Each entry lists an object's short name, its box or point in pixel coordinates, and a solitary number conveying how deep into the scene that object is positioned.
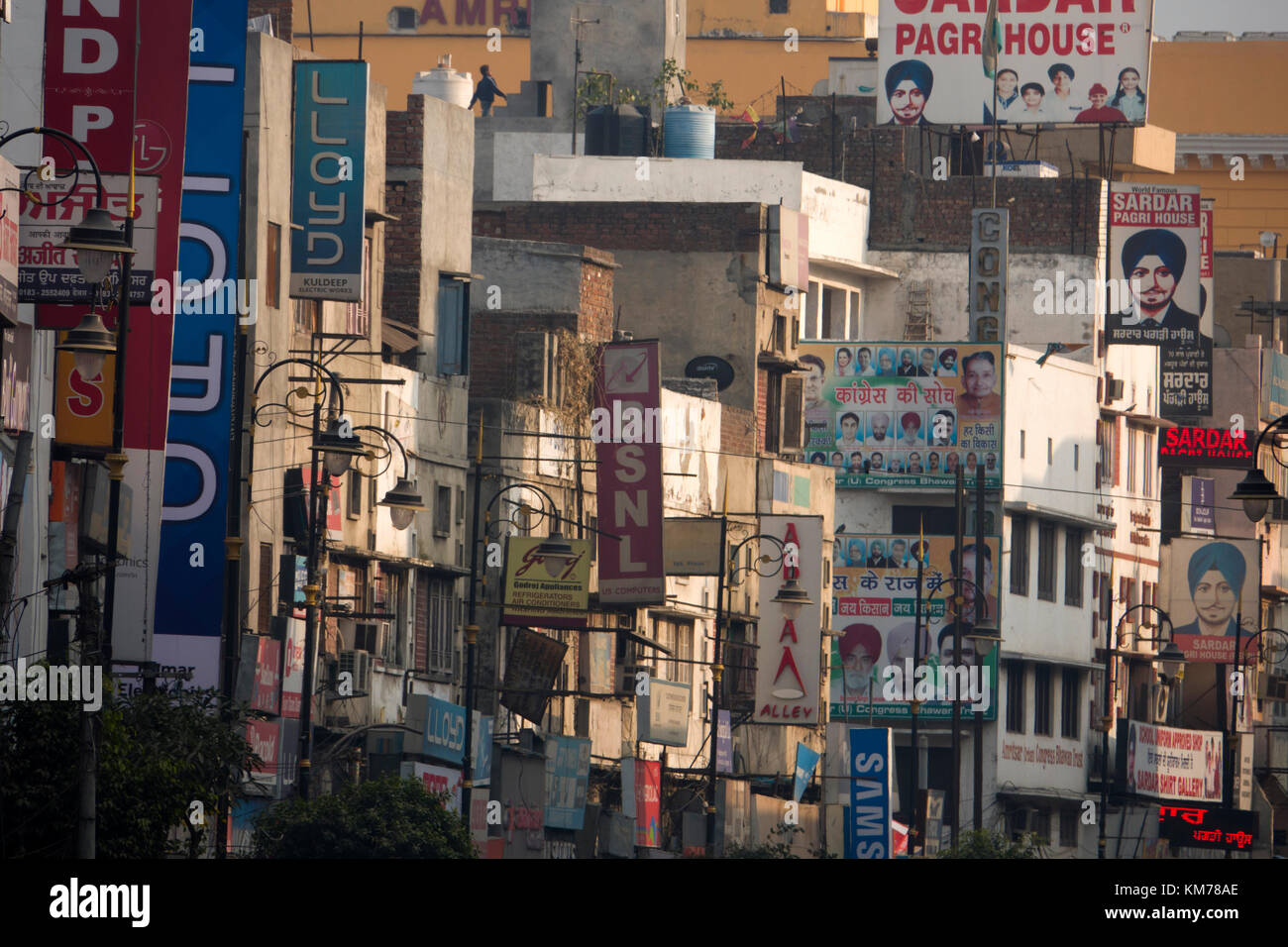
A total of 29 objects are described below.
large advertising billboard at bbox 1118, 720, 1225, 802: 81.88
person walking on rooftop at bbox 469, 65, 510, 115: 87.25
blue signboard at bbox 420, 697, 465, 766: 49.38
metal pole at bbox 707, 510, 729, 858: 55.56
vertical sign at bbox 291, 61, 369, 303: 49.41
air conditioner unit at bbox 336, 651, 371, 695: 49.75
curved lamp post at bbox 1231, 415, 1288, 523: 36.41
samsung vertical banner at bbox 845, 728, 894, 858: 61.28
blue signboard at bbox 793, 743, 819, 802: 62.62
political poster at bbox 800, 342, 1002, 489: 78.00
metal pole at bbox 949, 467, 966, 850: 65.75
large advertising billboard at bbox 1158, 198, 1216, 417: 90.56
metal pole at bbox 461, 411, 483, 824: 46.53
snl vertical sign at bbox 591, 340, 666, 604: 56.03
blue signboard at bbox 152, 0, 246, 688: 43.38
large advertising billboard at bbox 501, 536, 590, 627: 51.88
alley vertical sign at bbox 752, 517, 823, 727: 64.81
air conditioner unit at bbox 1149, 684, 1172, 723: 88.62
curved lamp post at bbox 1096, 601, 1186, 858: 77.38
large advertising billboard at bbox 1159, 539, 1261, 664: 87.44
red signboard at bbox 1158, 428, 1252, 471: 89.94
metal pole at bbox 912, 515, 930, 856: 64.12
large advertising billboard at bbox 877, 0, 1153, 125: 88.25
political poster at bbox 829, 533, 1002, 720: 74.62
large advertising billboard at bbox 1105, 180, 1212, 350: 86.56
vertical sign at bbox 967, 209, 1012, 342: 80.50
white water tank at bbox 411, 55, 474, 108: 68.25
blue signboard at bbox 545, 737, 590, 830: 52.06
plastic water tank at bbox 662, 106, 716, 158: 82.56
